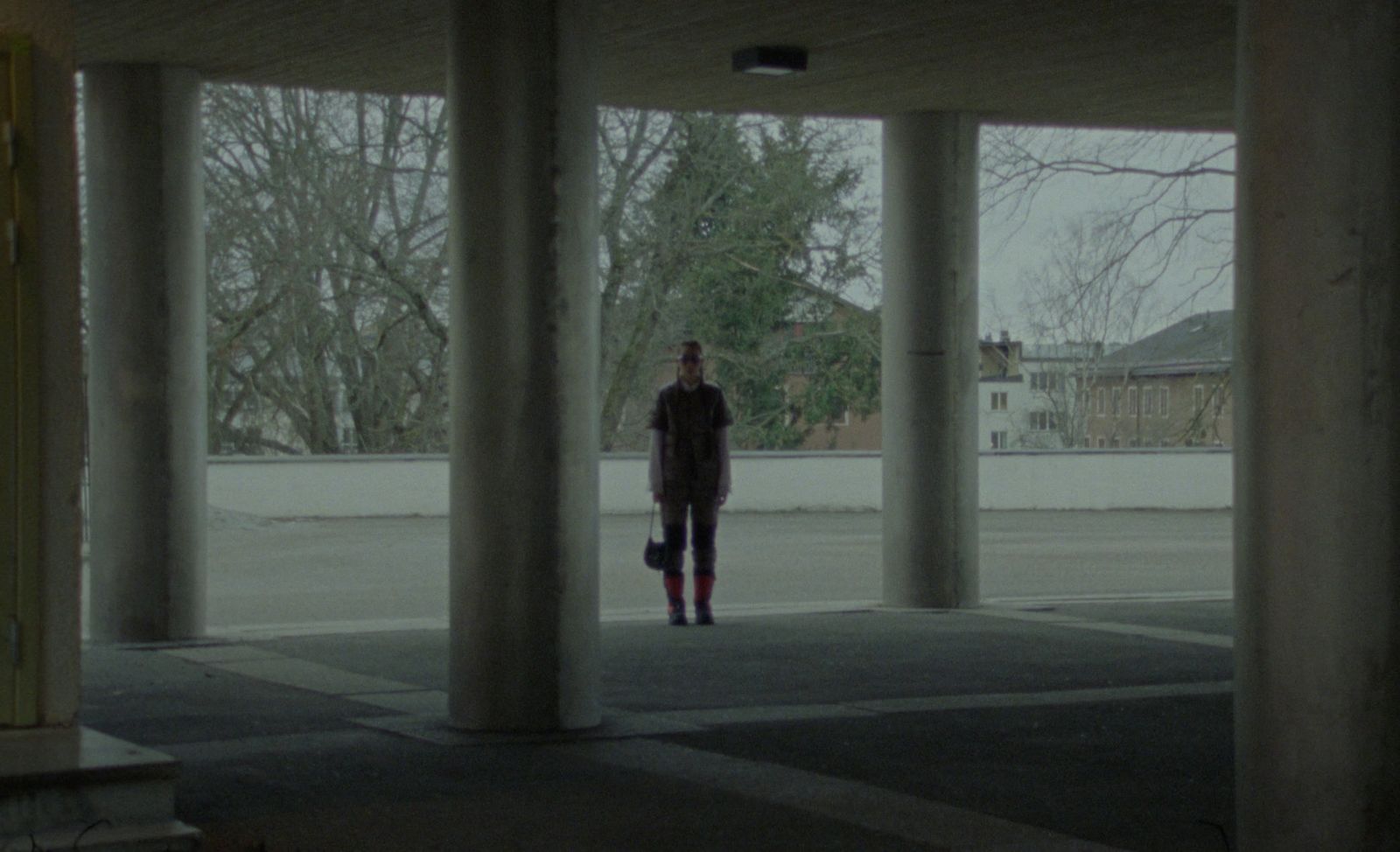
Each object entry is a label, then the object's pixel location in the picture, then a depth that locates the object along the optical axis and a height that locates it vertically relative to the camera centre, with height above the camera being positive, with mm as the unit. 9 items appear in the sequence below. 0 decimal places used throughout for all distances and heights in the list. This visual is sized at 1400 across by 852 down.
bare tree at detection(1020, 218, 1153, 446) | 56625 +3123
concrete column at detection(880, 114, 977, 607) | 16000 +714
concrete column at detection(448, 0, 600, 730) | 9367 +412
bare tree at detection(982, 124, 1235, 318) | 28859 +3839
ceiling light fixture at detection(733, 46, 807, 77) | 13797 +2558
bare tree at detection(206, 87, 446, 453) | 35562 +3178
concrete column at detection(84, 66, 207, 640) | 13508 +668
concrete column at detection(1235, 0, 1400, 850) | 5801 +105
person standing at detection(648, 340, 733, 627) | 14281 -63
